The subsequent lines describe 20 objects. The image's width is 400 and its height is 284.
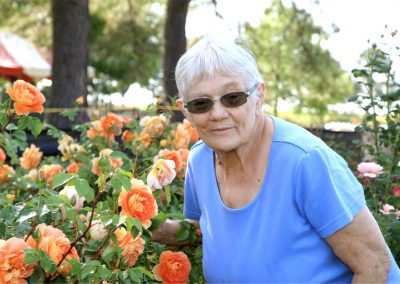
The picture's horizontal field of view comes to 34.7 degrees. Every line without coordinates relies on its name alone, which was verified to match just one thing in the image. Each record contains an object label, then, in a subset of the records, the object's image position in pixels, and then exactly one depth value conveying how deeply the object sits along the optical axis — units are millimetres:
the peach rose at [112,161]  2624
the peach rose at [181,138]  3248
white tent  12133
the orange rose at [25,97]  2064
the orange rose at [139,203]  1771
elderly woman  1787
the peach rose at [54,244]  1617
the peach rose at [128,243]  1803
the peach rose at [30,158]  3455
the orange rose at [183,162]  2906
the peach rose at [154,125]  3273
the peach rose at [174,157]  2615
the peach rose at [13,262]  1556
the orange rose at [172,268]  2150
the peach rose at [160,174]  2033
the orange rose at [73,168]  3006
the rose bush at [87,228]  1620
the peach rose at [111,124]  3324
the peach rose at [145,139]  3285
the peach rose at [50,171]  2997
